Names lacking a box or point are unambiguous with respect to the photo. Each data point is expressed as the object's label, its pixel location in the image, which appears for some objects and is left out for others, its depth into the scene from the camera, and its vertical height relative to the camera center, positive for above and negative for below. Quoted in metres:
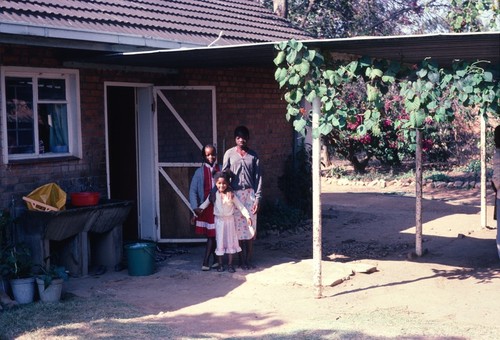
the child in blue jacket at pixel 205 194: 8.73 -0.67
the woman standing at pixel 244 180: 8.73 -0.50
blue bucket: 8.57 -1.44
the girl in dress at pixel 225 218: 8.48 -0.96
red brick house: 8.10 +0.59
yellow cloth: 8.04 -0.61
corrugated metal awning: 6.38 +0.92
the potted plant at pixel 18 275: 7.21 -1.38
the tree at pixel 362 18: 19.98 +3.51
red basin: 8.37 -0.68
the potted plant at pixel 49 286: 7.25 -1.49
